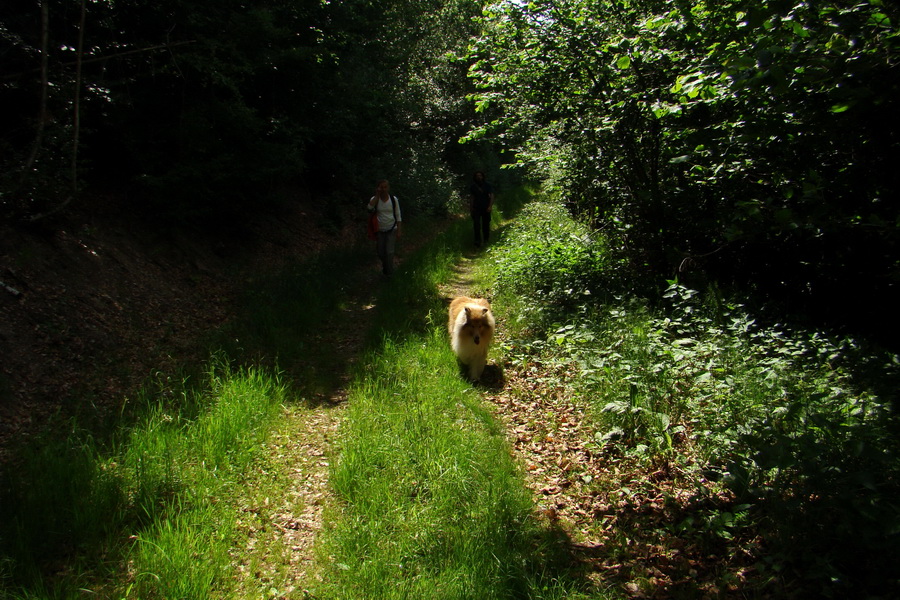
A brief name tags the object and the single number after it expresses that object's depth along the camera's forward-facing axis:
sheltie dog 6.25
